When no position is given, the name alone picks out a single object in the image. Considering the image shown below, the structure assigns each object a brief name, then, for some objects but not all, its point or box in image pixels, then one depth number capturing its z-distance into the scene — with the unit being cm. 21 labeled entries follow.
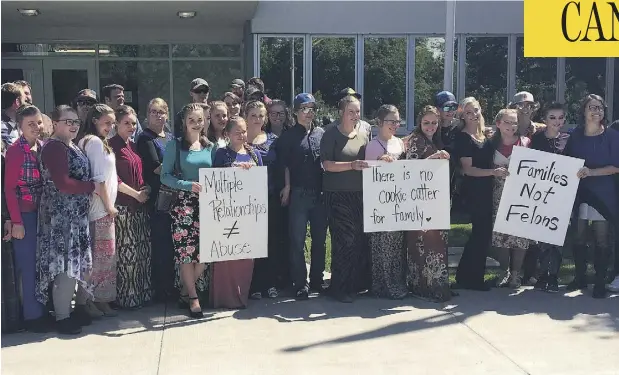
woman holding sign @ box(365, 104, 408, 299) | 627
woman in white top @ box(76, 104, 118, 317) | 554
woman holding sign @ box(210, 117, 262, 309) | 598
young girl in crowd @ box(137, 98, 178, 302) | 615
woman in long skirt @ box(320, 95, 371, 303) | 618
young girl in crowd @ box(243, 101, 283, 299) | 630
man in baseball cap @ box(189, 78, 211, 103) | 760
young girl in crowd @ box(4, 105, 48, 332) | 523
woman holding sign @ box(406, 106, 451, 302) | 638
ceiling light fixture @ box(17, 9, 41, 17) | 1298
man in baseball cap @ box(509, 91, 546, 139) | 716
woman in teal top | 578
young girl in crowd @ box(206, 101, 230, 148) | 620
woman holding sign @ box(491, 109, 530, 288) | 655
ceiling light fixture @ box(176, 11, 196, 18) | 1314
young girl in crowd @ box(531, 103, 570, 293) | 657
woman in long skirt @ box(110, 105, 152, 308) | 591
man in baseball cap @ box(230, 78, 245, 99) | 861
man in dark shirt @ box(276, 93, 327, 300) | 628
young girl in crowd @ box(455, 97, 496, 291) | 650
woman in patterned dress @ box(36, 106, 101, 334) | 530
